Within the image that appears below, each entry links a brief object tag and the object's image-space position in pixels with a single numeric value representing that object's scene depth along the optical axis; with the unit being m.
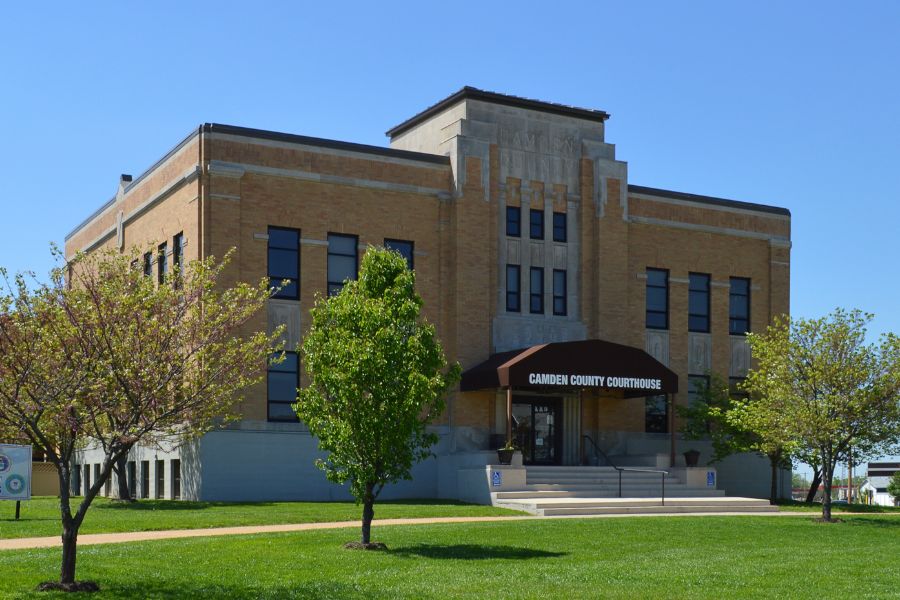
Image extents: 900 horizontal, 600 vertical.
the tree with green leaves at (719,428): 40.12
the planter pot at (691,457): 38.41
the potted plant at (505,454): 34.41
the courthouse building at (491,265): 35.88
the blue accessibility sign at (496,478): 33.66
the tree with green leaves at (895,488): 70.38
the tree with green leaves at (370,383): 21.56
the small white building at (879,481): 116.11
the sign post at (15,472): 18.28
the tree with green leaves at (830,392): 29.69
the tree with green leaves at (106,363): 16.06
